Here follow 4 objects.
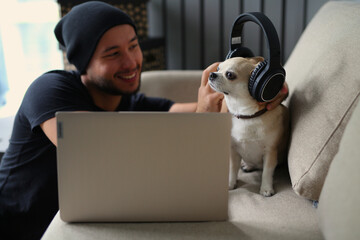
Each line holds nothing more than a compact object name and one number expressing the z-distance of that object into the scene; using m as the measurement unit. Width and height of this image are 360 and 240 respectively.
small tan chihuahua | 0.89
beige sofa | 0.64
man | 1.15
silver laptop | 0.72
